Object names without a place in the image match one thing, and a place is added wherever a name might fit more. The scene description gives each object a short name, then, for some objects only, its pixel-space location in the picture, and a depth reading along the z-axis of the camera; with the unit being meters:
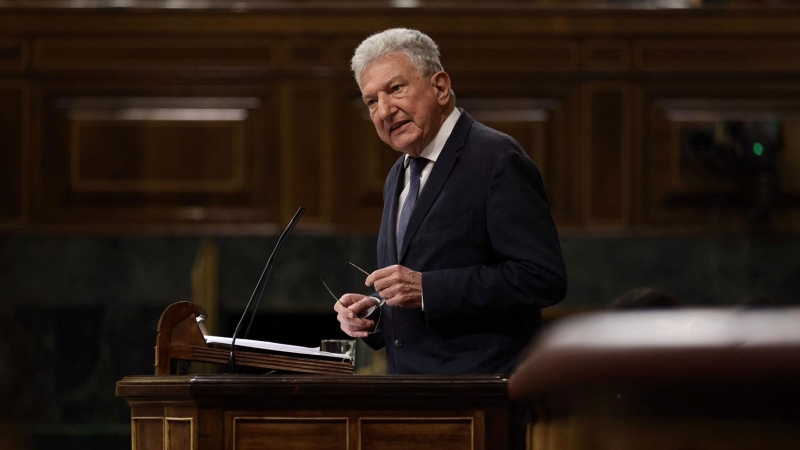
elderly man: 12.12
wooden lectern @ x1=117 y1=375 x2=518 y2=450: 11.84
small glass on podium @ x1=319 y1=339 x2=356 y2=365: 12.20
